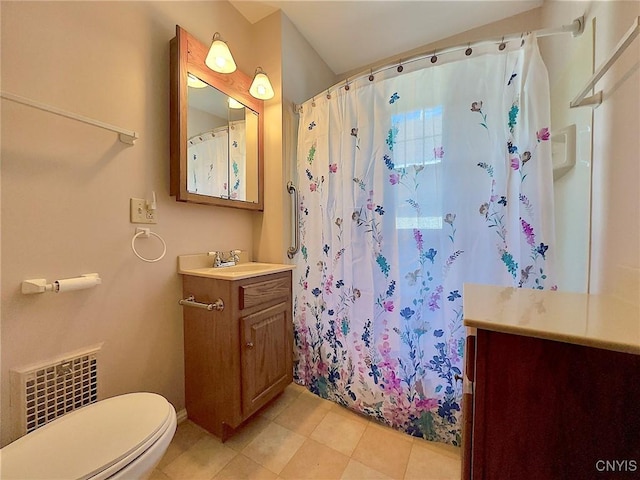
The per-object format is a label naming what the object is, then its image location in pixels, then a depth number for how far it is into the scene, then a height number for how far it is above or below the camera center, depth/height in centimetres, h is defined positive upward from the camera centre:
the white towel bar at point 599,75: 64 +51
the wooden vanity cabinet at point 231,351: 121 -61
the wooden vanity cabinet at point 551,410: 50 -38
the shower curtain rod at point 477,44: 106 +88
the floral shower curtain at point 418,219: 110 +7
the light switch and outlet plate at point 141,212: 117 +10
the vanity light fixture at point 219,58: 130 +95
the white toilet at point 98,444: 66 -63
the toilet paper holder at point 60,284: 87 -19
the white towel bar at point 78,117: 78 +43
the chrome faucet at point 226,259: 151 -16
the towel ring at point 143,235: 116 -2
